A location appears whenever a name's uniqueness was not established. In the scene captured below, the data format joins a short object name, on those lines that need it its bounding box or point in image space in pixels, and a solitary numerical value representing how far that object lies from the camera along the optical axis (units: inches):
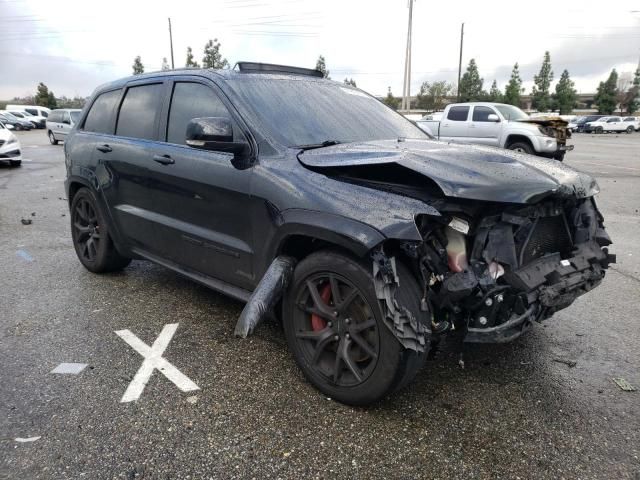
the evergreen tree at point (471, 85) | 2460.6
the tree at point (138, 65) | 2500.0
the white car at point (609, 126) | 1738.4
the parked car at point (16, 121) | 1521.7
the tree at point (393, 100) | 2448.3
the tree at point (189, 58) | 2161.8
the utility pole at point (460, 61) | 2287.2
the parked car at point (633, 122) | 1745.8
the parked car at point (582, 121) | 1839.7
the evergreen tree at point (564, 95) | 2748.5
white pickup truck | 573.0
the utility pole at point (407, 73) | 1598.2
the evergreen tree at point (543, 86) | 2748.5
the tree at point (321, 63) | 2435.3
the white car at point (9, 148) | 568.4
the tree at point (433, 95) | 2717.0
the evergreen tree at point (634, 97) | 2738.7
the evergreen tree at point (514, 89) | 2551.7
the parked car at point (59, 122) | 935.0
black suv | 96.5
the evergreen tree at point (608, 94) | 2706.7
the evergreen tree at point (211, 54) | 2089.1
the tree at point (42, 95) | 2642.7
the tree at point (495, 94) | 2581.9
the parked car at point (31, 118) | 1706.4
